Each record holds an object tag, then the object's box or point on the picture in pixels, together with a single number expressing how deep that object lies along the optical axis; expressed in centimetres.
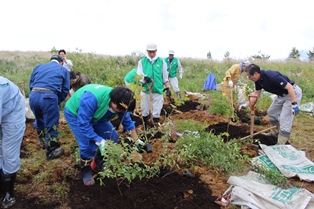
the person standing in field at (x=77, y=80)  427
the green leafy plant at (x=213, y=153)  353
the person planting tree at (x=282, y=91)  412
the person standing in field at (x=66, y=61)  657
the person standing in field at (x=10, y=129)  261
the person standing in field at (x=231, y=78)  710
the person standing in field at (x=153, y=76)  487
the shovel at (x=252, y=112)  424
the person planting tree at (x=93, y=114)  274
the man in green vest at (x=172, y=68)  820
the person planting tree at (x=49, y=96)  384
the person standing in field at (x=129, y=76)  590
